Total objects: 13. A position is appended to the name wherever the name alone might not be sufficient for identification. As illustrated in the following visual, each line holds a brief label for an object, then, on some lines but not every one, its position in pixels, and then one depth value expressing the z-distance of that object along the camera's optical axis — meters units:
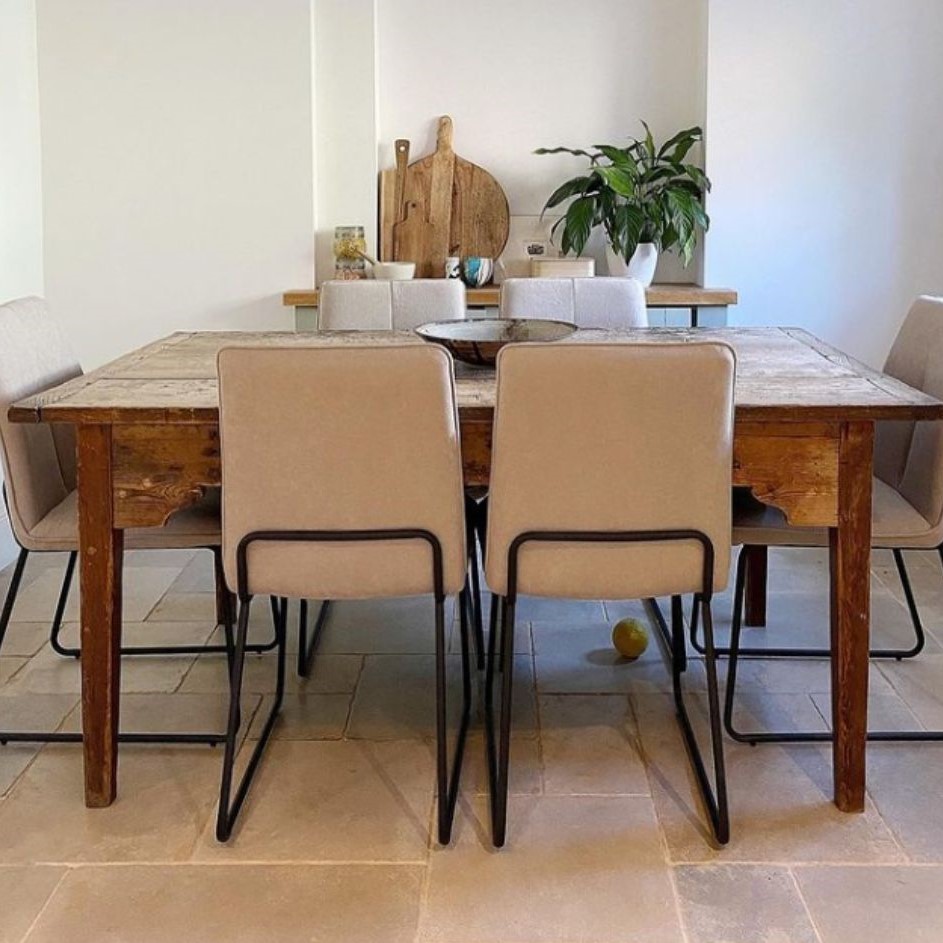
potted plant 4.35
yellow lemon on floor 3.19
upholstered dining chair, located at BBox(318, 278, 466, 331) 3.53
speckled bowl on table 2.92
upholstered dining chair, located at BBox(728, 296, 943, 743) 2.60
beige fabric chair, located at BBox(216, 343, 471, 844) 2.15
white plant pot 4.45
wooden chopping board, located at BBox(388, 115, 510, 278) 4.68
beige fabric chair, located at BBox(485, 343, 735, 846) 2.13
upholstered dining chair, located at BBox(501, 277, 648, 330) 3.45
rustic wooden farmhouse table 2.28
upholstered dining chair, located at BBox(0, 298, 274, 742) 2.55
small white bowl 4.37
